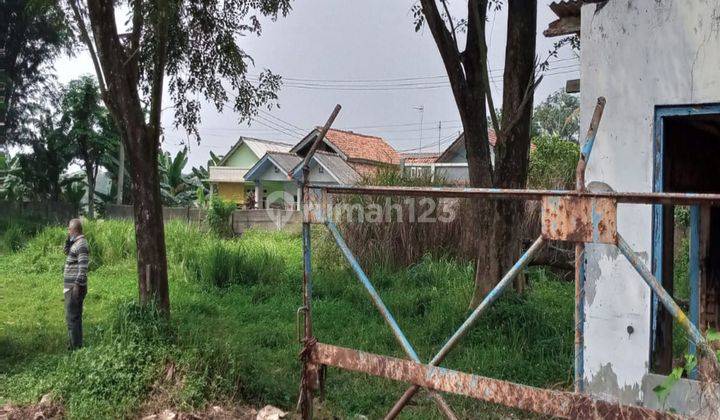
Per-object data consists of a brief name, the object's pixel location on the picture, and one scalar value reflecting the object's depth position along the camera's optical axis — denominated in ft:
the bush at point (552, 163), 41.78
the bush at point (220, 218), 56.13
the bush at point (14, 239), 52.08
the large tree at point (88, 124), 74.79
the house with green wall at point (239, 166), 110.22
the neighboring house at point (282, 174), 68.80
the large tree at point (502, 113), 22.77
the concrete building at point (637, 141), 11.97
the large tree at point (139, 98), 19.49
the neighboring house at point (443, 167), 40.55
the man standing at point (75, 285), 21.42
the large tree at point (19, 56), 77.46
